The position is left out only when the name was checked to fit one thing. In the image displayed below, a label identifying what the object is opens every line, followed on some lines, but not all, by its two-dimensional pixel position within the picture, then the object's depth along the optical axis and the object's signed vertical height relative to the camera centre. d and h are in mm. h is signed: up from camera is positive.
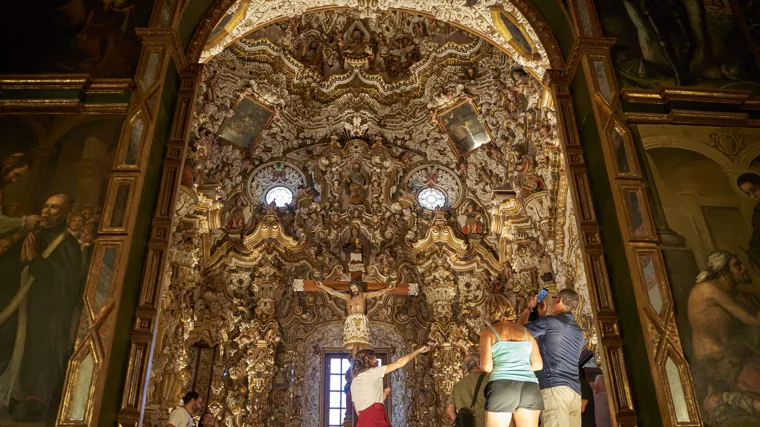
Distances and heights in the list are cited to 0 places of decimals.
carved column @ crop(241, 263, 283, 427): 13477 +2660
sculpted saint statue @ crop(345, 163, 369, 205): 15539 +6683
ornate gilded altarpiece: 13388 +5739
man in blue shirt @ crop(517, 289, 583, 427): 5566 +833
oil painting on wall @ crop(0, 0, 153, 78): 6844 +4599
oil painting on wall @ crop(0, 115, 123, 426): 5262 +2031
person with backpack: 6129 +605
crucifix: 12539 +3469
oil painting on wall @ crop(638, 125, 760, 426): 5441 +1911
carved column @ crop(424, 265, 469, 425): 13836 +2786
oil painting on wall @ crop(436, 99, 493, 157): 14688 +7673
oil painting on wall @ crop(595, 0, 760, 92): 7090 +4639
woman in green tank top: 5117 +725
